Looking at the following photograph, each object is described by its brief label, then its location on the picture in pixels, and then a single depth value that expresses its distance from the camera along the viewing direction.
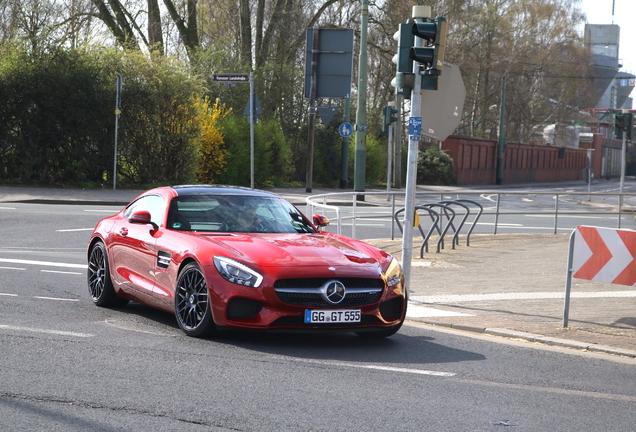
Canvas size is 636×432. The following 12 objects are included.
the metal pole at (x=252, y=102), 28.10
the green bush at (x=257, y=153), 36.78
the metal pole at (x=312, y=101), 29.80
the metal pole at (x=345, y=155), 43.02
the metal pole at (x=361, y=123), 31.77
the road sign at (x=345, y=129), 36.75
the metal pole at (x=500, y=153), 62.24
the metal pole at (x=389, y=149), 34.78
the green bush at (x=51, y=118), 30.77
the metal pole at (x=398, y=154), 41.62
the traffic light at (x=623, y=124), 34.69
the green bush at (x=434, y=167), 56.59
